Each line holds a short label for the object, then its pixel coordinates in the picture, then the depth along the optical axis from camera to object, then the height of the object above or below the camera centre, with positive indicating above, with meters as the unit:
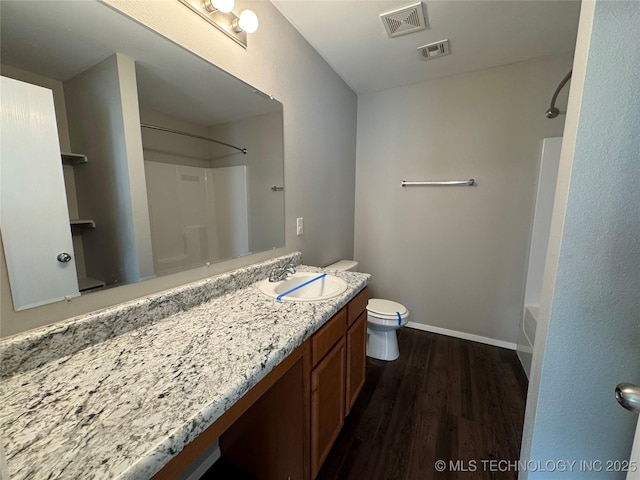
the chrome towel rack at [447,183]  2.17 +0.22
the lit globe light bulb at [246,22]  1.12 +0.82
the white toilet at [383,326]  1.95 -0.92
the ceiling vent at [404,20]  1.43 +1.11
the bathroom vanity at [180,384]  0.46 -0.42
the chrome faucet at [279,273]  1.38 -0.37
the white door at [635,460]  0.52 -0.52
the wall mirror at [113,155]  0.65 +0.17
